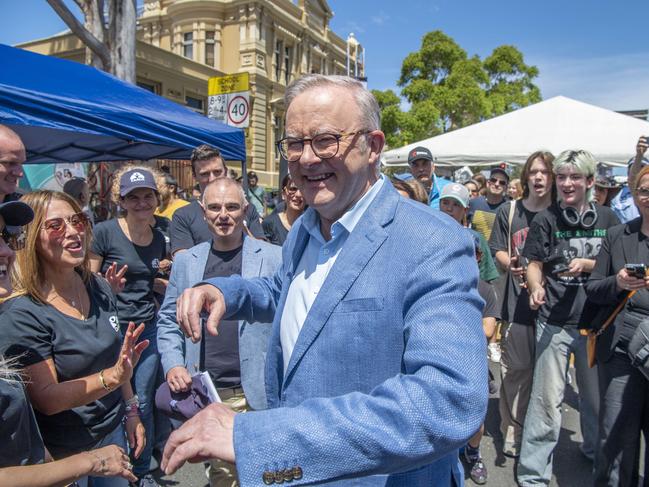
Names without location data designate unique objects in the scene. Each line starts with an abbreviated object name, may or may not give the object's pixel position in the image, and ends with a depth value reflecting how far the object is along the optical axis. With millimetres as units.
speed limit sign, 7340
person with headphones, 3154
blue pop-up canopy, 3454
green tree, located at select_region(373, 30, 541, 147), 23891
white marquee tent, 6641
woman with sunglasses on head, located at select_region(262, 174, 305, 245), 4352
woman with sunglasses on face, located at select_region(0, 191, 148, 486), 1941
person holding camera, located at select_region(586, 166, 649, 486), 2682
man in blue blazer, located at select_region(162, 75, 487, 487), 932
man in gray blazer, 2633
